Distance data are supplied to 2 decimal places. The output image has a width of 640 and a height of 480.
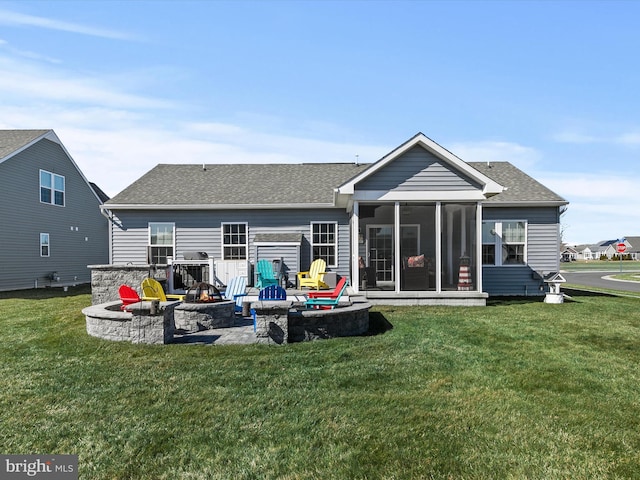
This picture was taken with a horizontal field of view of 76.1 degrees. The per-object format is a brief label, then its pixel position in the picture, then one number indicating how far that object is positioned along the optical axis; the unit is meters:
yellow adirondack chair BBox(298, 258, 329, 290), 12.09
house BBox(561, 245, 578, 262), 98.69
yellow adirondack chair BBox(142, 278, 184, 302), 8.55
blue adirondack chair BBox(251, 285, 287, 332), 8.16
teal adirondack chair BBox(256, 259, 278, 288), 12.50
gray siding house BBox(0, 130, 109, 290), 17.86
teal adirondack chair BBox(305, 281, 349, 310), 8.59
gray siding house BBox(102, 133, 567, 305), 14.47
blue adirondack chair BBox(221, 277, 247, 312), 10.08
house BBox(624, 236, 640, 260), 85.96
